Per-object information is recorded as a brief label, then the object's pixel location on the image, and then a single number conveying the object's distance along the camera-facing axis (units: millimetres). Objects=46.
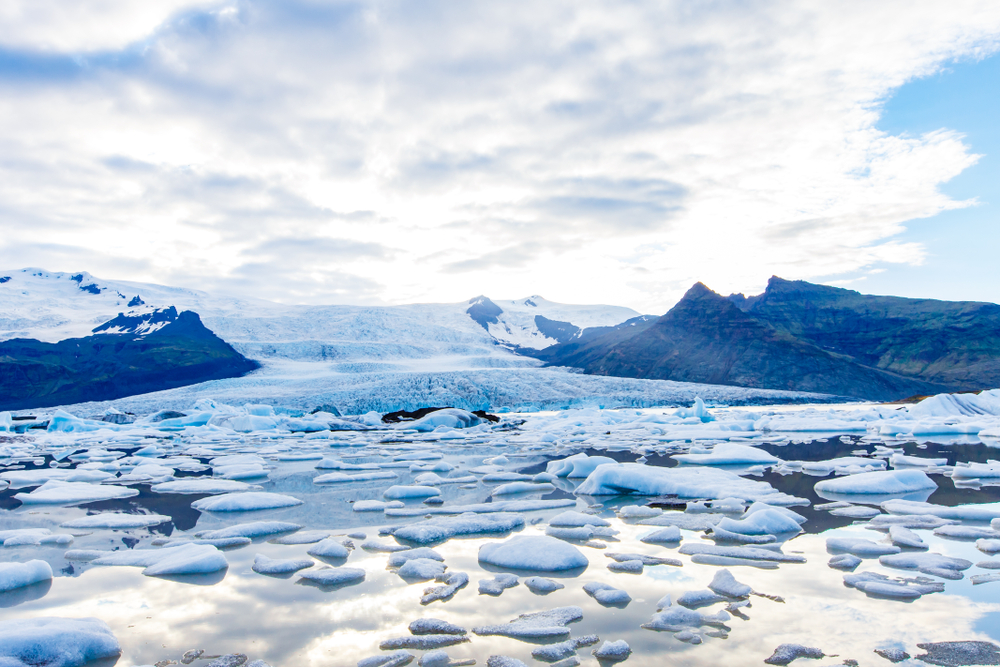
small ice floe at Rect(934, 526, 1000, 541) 4480
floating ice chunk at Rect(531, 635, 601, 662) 2508
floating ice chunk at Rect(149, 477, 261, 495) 7469
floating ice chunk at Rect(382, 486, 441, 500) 6785
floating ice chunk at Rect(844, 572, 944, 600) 3199
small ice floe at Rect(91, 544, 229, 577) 3857
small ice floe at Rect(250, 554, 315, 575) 3861
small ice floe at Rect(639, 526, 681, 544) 4559
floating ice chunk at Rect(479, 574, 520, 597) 3402
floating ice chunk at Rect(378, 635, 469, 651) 2641
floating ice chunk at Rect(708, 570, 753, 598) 3277
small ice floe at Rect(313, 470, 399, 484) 8367
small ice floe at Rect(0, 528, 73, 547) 4758
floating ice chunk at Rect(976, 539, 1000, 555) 4070
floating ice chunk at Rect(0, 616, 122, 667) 2459
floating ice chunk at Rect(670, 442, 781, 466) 9477
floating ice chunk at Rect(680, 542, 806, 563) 3961
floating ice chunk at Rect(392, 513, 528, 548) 4824
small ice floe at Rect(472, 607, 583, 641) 2738
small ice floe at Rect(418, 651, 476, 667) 2451
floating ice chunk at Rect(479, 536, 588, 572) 3908
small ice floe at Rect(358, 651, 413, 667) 2455
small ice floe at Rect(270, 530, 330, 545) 4703
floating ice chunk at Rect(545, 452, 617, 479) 8297
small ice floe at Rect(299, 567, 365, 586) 3635
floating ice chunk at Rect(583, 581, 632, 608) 3191
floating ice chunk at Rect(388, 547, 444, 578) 4102
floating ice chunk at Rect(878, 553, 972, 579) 3576
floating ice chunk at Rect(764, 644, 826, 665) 2438
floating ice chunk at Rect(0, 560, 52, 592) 3561
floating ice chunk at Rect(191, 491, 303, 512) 6147
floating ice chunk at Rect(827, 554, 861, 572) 3750
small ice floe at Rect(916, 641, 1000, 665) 2385
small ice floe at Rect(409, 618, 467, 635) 2809
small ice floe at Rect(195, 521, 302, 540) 4926
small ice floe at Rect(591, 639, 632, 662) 2477
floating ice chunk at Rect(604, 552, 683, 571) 3973
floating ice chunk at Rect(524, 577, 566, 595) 3447
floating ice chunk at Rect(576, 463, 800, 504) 6559
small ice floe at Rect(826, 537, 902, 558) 4082
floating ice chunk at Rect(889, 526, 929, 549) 4238
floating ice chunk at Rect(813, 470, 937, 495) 6535
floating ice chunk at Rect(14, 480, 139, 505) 6859
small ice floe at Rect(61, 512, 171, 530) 5418
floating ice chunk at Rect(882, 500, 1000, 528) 5180
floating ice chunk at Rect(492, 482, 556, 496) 6999
